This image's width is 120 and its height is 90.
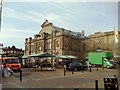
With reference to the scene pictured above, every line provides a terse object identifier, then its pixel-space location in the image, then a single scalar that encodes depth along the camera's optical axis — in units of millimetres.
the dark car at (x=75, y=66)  17284
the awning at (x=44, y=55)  18491
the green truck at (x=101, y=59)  21977
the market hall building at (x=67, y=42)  32424
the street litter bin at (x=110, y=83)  5339
